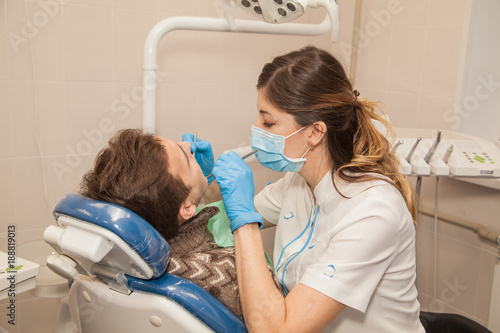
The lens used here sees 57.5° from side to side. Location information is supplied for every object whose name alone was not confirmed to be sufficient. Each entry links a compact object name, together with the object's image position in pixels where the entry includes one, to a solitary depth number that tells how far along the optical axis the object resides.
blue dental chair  1.04
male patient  1.21
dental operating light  1.58
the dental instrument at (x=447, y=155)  1.80
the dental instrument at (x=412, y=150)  1.80
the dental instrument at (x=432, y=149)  1.81
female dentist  1.18
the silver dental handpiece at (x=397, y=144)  1.84
